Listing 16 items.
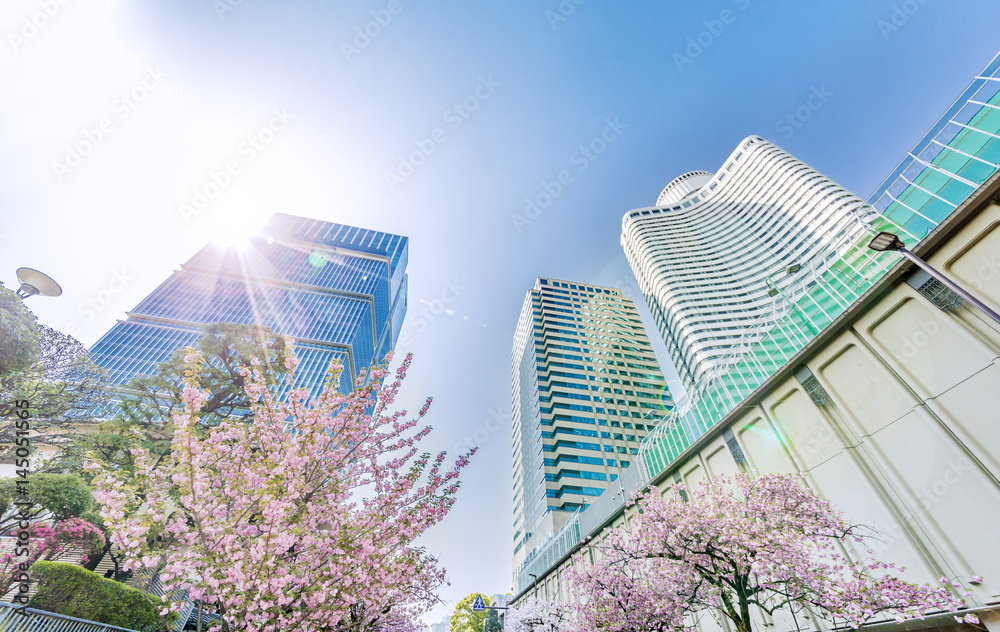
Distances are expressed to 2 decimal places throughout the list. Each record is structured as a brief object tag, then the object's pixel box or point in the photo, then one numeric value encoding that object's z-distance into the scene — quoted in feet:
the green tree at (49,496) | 38.06
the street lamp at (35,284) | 36.52
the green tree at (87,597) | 35.45
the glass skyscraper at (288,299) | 249.14
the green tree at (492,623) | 134.41
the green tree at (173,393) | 44.70
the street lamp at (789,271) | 46.33
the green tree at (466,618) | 160.04
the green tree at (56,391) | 46.88
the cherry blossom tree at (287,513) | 18.79
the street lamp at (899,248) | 27.12
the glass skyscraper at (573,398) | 196.34
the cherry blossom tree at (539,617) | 75.00
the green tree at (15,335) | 43.19
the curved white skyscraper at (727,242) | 230.27
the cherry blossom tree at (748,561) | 24.97
